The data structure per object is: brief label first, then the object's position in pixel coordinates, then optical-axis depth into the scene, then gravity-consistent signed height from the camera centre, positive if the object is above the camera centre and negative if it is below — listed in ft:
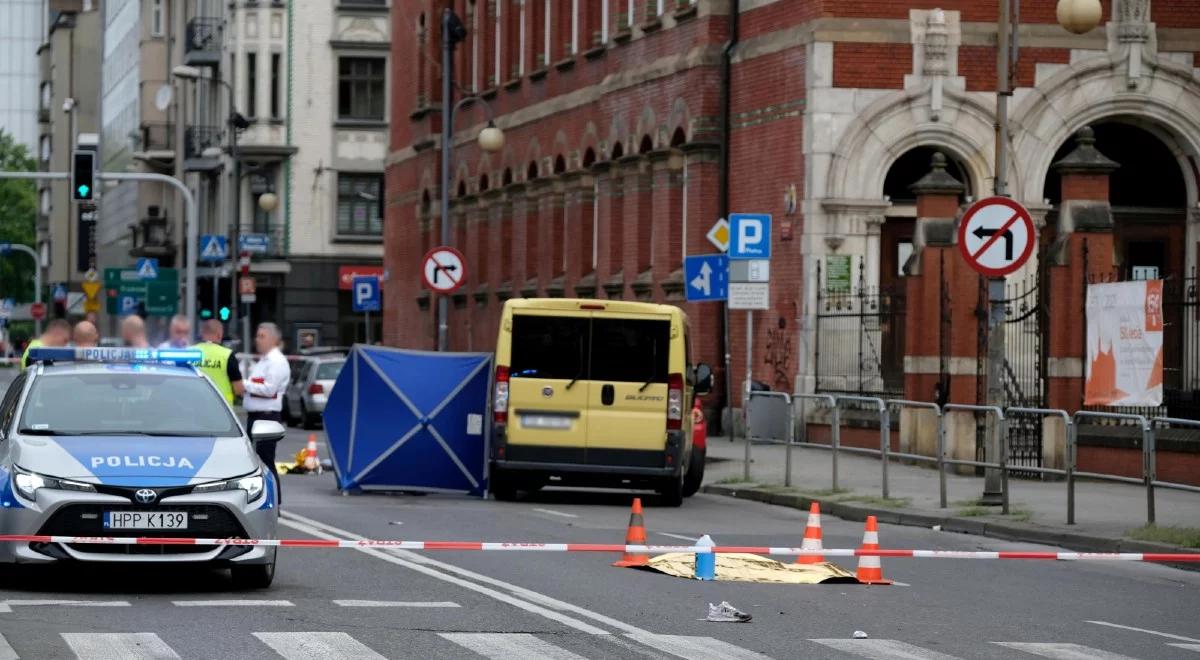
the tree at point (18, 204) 495.82 +23.71
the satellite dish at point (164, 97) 295.07 +27.01
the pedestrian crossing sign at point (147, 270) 246.47 +5.30
